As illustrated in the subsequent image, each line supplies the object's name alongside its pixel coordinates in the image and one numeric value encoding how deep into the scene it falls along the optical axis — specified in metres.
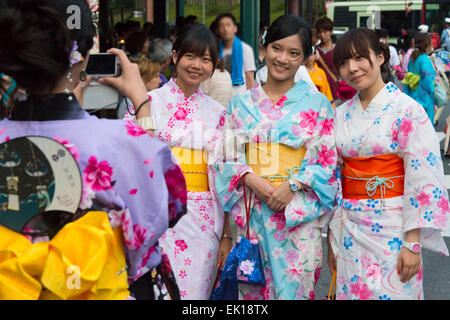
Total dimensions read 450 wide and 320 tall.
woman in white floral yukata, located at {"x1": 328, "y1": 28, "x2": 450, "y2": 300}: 2.73
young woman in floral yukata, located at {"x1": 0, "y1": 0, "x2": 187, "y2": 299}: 1.62
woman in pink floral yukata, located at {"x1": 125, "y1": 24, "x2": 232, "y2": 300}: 3.20
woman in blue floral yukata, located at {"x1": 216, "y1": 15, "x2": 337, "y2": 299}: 2.98
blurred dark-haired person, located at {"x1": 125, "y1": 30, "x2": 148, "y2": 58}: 7.03
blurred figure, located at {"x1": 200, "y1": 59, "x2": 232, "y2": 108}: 6.28
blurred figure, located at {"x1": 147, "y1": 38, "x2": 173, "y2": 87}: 5.69
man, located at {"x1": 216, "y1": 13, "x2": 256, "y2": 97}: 7.36
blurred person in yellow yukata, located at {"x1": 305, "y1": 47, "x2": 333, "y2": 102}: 7.00
